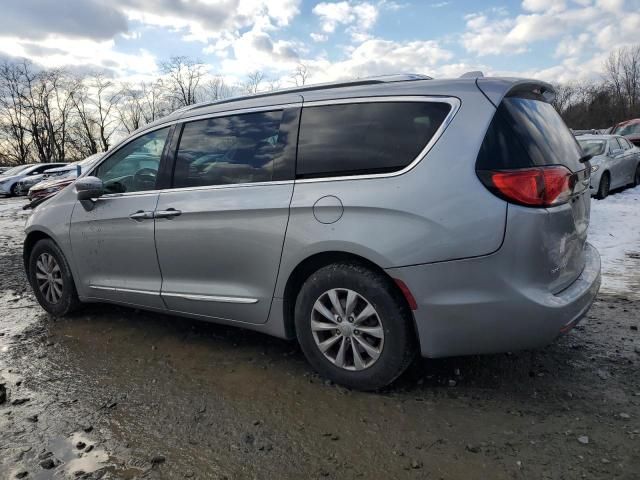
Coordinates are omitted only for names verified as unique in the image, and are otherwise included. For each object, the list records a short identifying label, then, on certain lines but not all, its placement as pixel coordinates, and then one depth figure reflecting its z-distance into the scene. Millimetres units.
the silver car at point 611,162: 10898
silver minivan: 2516
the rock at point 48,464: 2402
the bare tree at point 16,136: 53312
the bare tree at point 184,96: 45616
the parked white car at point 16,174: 23953
